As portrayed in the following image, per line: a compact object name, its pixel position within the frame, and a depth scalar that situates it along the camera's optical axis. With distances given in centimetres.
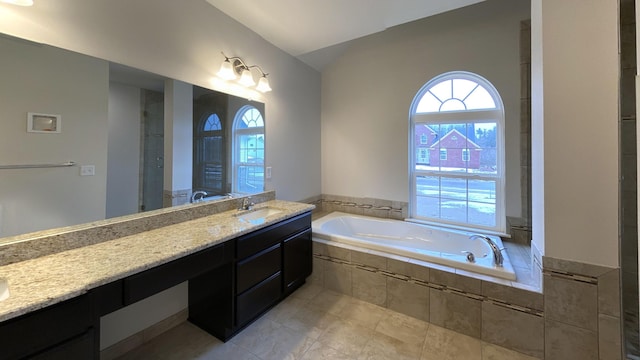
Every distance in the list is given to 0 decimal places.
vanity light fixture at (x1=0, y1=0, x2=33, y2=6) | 119
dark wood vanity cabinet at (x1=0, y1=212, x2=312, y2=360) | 90
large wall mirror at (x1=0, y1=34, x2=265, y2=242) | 121
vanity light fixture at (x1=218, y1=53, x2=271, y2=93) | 220
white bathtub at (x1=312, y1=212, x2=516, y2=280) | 196
